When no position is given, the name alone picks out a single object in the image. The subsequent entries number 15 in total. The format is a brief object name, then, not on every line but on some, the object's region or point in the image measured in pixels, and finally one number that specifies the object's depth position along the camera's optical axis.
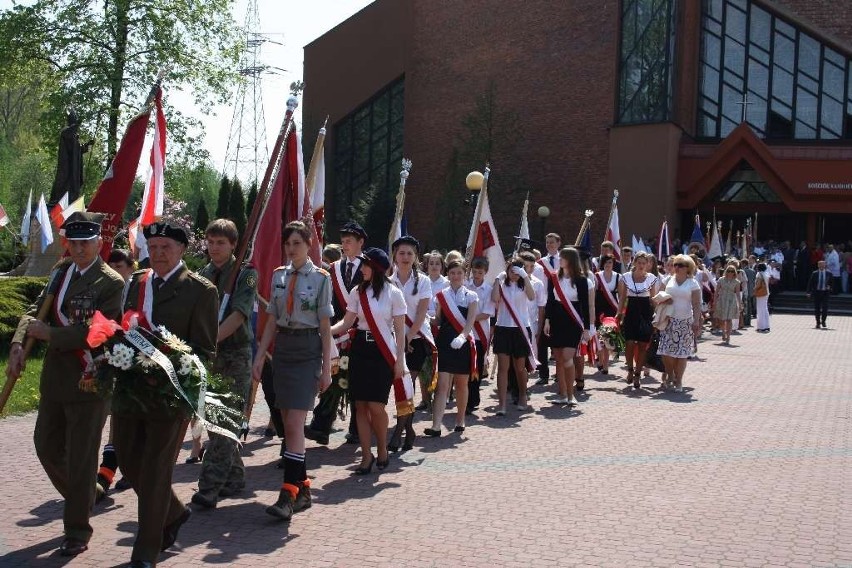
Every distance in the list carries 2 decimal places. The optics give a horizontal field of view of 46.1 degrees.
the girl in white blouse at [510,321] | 11.39
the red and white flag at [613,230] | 21.42
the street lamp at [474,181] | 22.25
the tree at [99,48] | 30.56
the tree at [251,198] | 42.53
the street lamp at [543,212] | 31.80
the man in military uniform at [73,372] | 5.60
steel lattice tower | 52.54
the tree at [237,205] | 42.47
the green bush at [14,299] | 13.22
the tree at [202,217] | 43.84
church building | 38.09
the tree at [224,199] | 42.72
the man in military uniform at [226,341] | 6.82
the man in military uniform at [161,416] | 5.29
